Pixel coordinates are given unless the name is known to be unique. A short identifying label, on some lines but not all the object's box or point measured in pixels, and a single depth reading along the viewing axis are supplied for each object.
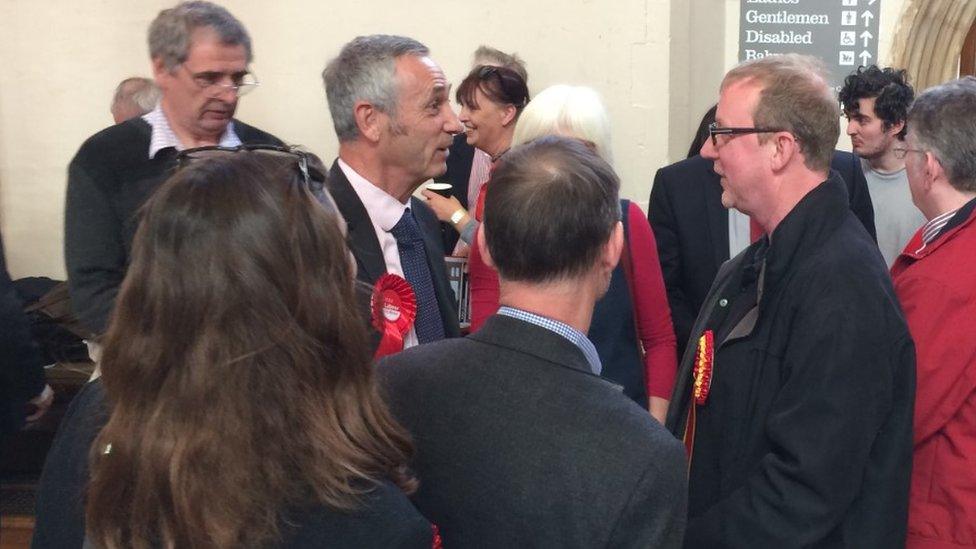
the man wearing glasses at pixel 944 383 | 2.05
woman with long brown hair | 1.17
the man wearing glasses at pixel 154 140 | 2.36
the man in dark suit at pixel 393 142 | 2.25
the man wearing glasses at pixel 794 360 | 1.80
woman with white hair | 2.66
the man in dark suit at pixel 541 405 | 1.34
